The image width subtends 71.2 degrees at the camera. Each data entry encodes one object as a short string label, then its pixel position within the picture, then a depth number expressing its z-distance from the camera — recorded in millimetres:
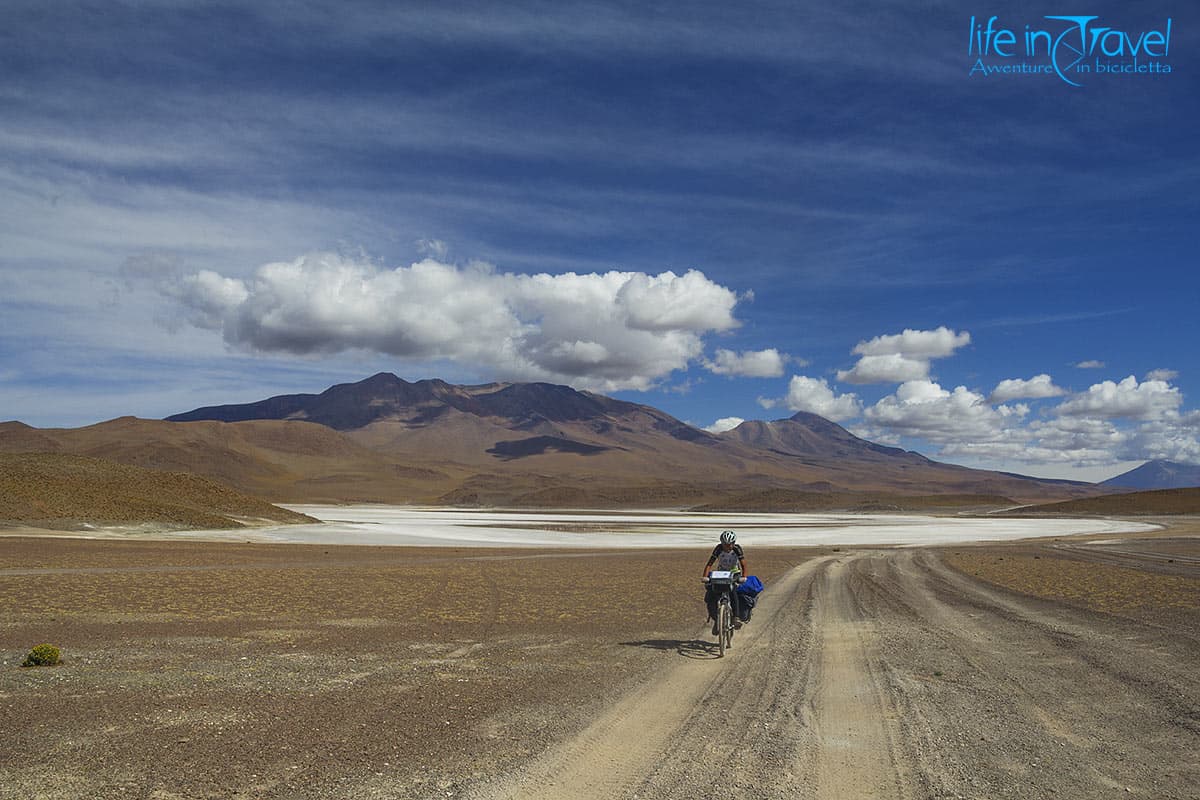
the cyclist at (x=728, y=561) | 15234
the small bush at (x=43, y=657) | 13297
